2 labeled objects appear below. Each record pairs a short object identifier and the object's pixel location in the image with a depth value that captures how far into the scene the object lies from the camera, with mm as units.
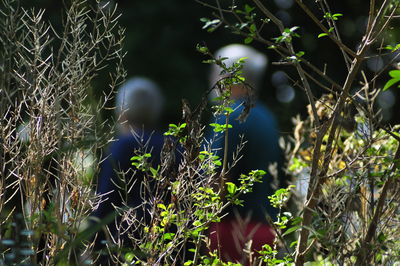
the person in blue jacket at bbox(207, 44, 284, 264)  8703
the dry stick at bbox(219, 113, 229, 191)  5701
